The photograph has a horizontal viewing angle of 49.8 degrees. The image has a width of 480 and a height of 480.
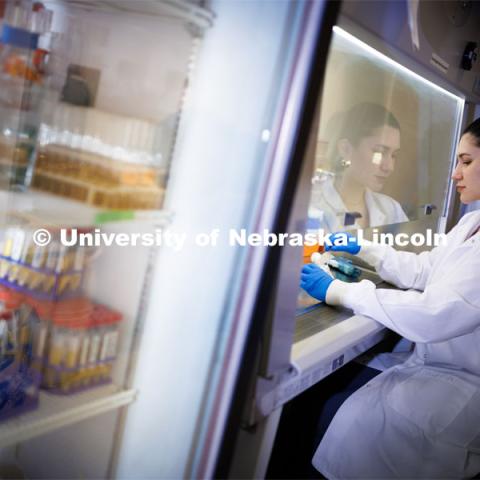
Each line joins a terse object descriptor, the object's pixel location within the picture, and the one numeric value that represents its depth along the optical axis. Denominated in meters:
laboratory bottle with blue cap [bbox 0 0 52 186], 1.16
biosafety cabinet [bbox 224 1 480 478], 1.33
